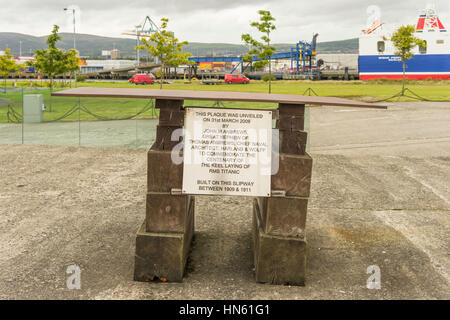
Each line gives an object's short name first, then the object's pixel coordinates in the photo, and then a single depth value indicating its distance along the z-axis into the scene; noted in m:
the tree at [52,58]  34.53
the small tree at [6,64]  44.41
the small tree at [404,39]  38.56
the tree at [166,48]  36.62
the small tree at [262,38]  36.06
